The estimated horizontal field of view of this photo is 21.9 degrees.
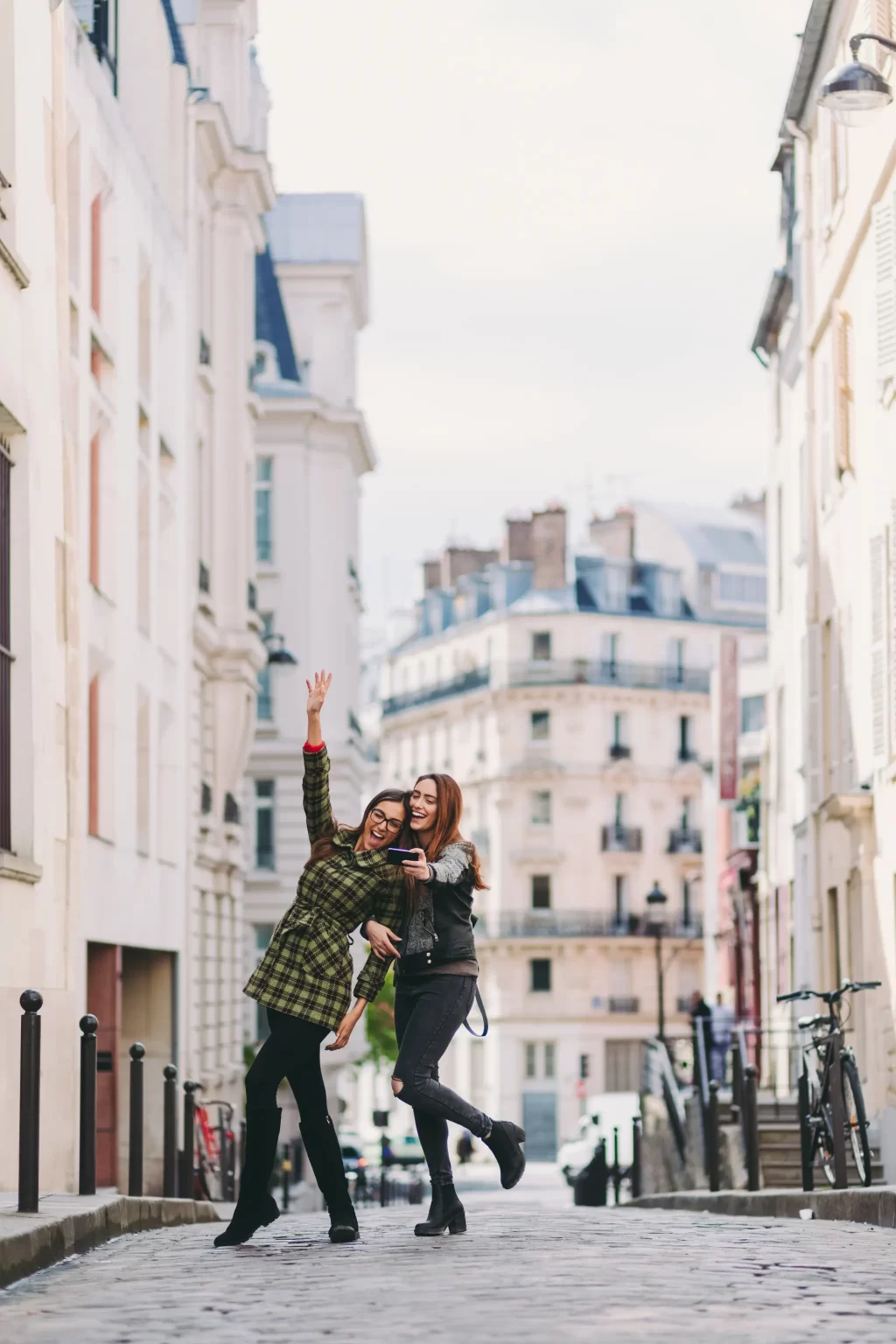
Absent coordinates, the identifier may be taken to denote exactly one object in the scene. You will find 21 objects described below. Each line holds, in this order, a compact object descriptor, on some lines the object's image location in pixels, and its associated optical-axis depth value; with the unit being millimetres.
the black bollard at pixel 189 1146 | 16469
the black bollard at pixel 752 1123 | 15375
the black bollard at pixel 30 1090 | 9562
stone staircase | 21078
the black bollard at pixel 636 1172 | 27016
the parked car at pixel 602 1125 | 52250
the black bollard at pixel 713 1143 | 17953
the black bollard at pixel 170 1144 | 15156
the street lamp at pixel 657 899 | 40706
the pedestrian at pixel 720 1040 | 28984
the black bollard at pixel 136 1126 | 12938
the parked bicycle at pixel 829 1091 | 15094
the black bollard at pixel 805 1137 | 15117
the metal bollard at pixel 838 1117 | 14680
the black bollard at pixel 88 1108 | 11367
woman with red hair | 9297
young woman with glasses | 9172
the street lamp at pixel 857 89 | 14648
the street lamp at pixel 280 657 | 35688
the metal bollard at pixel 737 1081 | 18406
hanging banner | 42625
